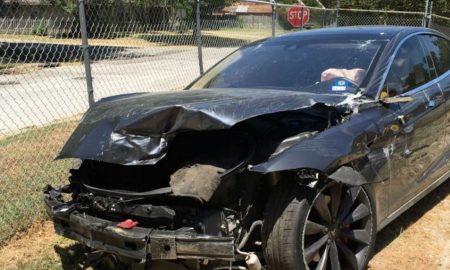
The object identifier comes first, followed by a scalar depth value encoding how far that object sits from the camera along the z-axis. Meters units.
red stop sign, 13.41
